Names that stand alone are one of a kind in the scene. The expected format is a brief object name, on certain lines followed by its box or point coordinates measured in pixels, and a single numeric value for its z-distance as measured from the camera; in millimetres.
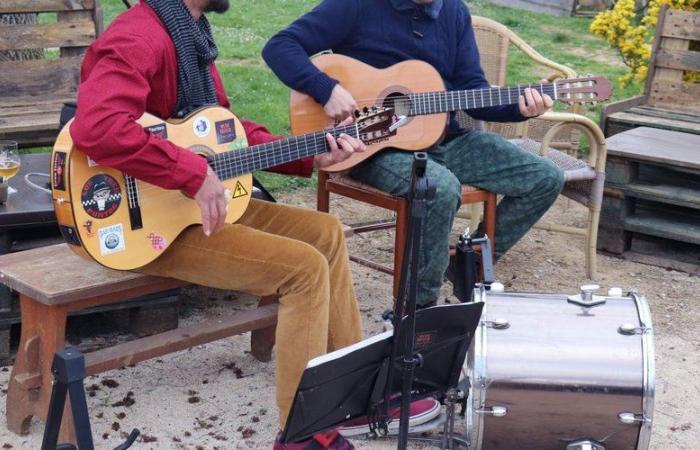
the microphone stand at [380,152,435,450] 2537
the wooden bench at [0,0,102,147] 5215
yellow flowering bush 7051
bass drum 3078
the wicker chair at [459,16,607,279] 4875
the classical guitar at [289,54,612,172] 4156
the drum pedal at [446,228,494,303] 3500
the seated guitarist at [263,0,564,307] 4098
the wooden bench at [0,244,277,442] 3271
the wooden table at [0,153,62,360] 3906
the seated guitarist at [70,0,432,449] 3105
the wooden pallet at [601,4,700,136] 5762
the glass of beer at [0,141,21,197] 3887
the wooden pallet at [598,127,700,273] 5203
